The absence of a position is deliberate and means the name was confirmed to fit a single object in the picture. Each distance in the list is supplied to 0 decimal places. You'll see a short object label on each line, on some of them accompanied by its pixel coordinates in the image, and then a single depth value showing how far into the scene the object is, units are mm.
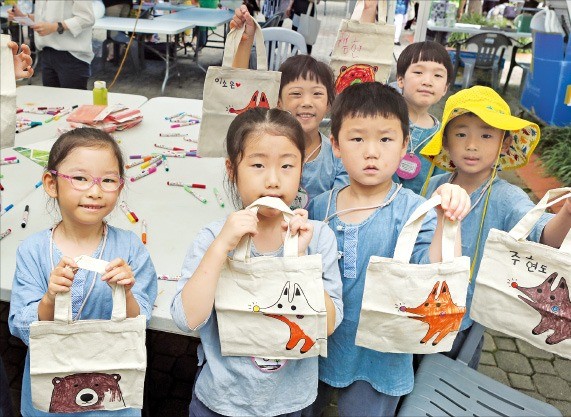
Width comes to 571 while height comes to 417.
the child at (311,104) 2219
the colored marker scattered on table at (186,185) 2611
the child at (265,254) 1477
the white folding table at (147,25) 7166
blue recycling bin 6363
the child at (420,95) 2438
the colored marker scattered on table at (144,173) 2658
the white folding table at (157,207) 1889
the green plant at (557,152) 5535
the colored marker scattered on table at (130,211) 2252
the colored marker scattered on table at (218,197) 2461
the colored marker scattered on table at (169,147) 3041
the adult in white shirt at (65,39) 4035
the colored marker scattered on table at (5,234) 2061
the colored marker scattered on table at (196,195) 2473
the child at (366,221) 1621
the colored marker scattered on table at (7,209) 2237
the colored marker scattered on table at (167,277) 1874
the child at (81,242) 1473
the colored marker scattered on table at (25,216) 2143
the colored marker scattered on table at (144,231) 2102
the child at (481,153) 1797
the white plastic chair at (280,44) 4742
